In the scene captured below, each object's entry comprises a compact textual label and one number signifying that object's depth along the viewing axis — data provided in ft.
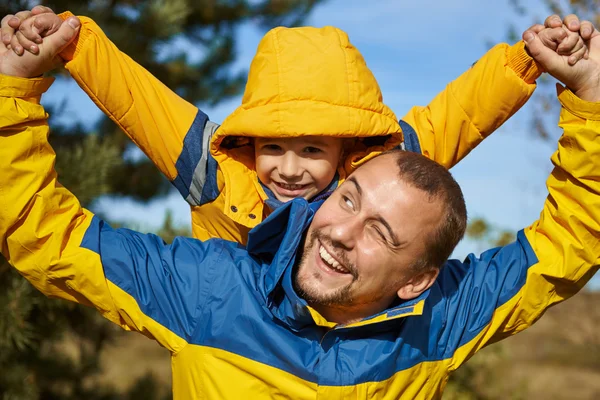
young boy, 7.95
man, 6.51
